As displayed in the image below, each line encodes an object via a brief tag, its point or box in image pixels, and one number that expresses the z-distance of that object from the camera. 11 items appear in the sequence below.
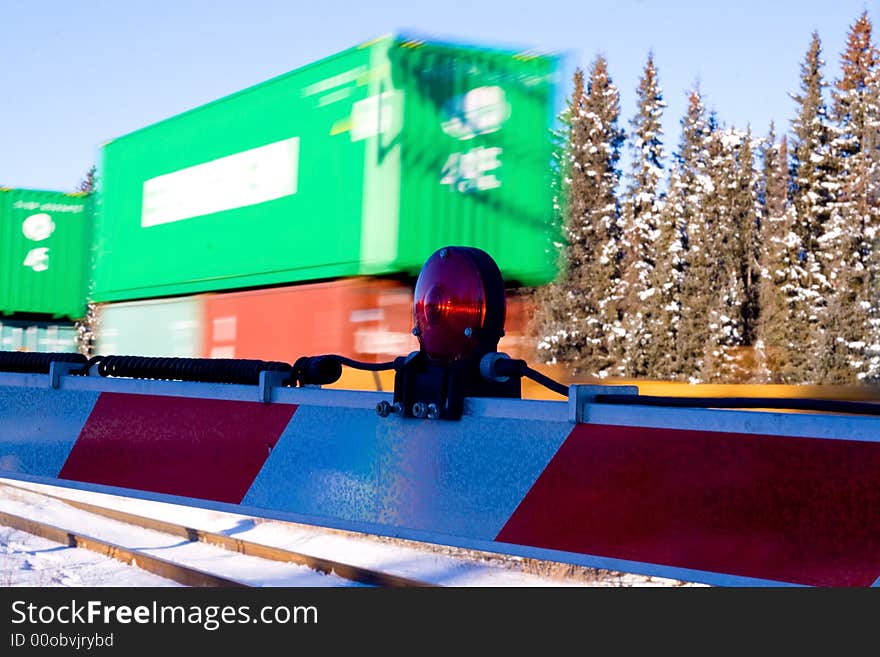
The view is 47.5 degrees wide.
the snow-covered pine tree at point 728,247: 42.41
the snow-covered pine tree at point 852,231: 36.16
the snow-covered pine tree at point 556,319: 45.44
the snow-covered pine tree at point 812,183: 40.97
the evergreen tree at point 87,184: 58.70
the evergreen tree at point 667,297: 42.84
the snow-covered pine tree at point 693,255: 42.66
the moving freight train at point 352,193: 10.34
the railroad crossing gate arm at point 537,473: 1.35
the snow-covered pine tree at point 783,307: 40.72
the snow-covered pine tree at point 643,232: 43.50
